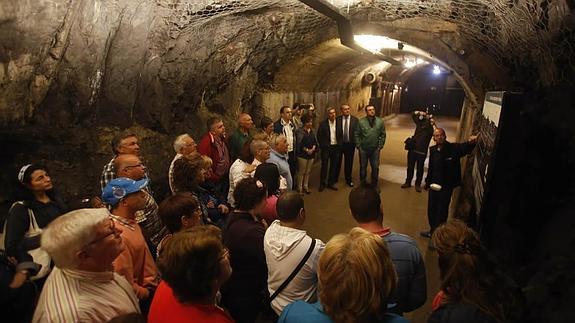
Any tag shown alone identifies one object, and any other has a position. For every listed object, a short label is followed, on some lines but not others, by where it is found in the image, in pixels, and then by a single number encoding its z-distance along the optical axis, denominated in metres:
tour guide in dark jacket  4.50
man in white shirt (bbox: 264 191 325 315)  2.16
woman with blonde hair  1.31
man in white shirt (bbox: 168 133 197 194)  3.87
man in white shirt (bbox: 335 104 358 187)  7.14
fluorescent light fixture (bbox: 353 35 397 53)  7.45
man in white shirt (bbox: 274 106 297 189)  6.38
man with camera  6.67
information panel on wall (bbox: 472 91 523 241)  2.42
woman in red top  1.54
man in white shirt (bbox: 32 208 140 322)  1.46
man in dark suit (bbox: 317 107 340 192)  7.11
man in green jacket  6.92
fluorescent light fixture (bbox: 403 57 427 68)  13.46
